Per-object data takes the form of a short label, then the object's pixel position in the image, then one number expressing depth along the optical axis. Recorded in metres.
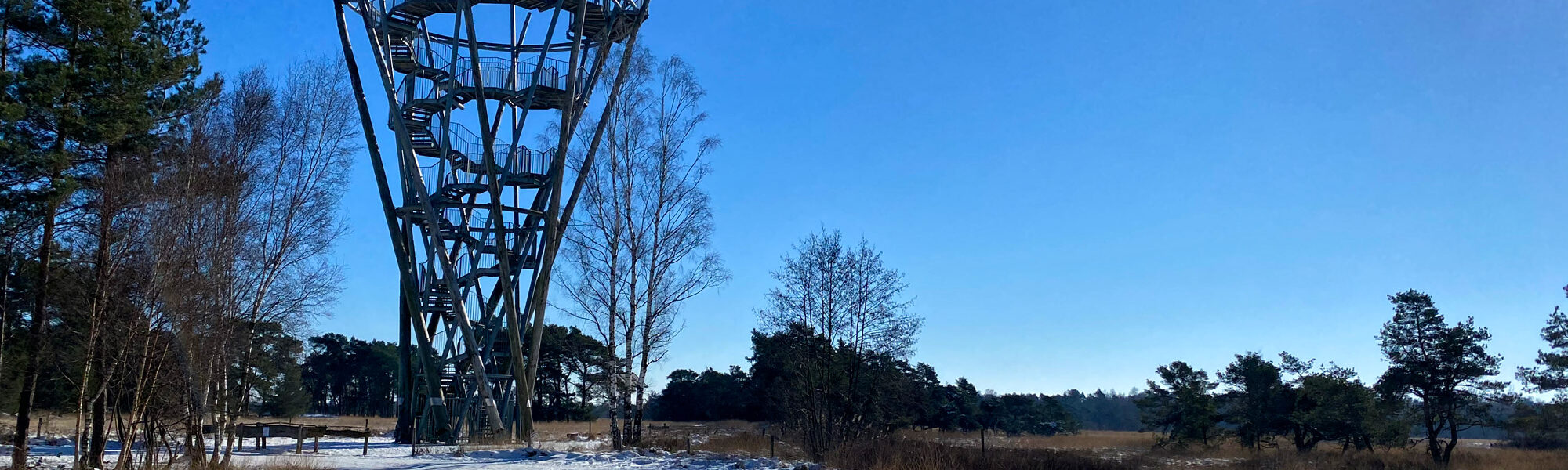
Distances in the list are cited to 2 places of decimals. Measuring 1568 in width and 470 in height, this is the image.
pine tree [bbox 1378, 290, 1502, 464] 25.67
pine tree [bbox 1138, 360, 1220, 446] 31.91
